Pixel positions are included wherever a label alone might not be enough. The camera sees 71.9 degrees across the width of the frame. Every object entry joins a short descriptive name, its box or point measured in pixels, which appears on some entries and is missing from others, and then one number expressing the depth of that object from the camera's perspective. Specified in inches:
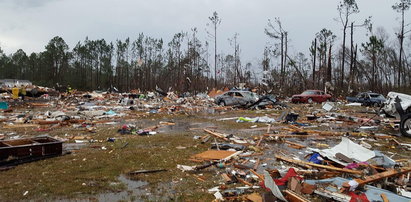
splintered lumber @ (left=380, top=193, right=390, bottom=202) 152.4
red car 1069.2
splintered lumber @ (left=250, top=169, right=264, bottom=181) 207.7
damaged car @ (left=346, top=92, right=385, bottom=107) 941.1
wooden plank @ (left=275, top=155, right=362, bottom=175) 213.4
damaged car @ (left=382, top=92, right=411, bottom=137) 384.5
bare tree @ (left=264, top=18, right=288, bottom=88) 1584.9
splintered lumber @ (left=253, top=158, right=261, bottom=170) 245.2
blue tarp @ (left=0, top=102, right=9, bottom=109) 794.3
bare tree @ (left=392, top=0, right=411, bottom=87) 1385.3
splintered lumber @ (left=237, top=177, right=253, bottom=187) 198.0
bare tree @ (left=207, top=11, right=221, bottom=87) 1708.9
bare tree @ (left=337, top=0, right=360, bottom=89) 1422.2
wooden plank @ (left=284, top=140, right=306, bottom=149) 331.8
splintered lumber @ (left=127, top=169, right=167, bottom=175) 230.2
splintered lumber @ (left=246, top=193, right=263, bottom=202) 164.7
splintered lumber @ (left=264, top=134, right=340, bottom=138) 385.7
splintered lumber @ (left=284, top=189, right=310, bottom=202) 153.1
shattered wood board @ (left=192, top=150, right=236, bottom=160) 274.1
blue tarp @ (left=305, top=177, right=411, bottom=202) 154.5
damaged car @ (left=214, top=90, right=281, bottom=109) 845.2
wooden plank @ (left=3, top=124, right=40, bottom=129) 511.2
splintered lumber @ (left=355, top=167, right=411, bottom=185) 176.2
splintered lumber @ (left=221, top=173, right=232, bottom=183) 208.6
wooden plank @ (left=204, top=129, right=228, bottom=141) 378.3
